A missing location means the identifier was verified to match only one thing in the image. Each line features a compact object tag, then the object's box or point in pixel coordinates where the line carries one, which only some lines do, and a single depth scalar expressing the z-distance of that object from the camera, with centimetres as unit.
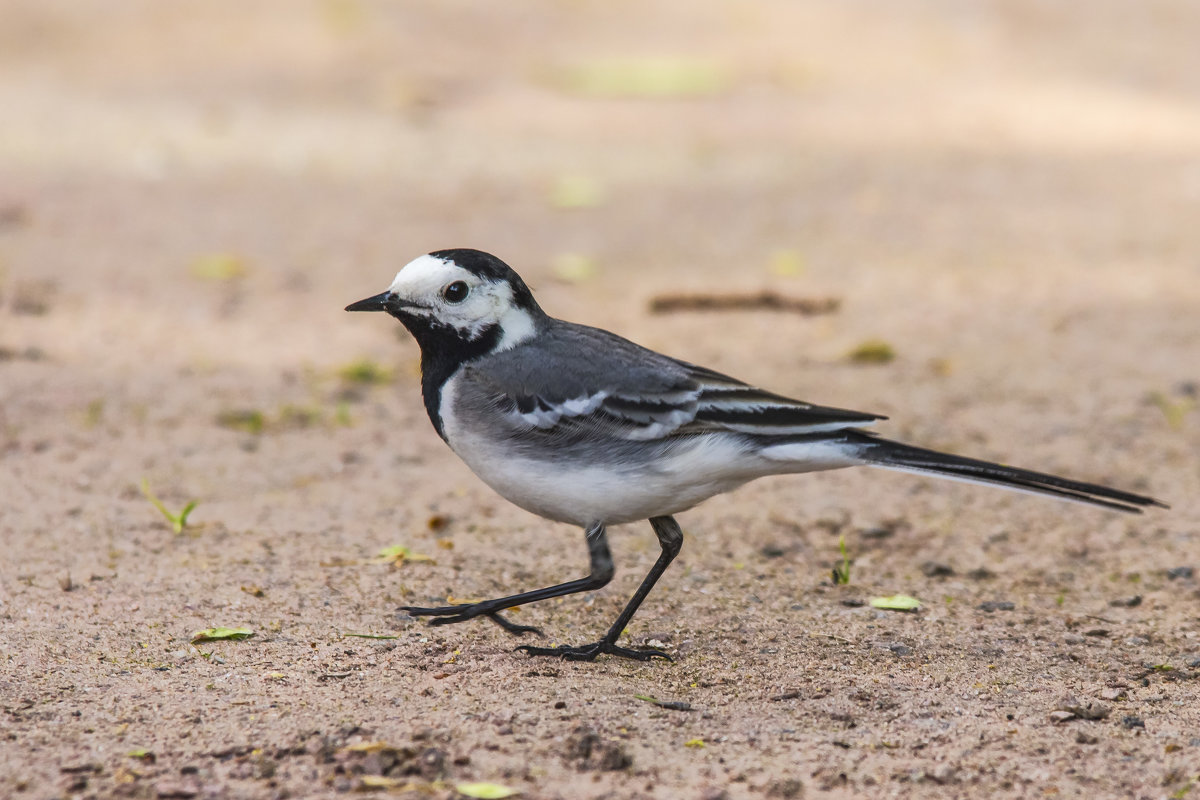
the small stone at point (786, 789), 626
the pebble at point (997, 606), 907
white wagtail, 771
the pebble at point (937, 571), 976
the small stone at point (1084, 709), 723
